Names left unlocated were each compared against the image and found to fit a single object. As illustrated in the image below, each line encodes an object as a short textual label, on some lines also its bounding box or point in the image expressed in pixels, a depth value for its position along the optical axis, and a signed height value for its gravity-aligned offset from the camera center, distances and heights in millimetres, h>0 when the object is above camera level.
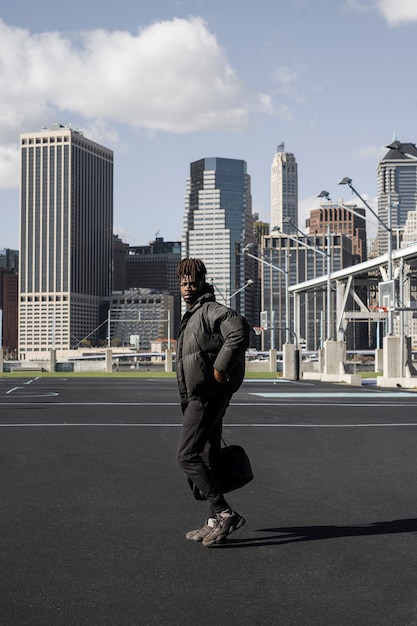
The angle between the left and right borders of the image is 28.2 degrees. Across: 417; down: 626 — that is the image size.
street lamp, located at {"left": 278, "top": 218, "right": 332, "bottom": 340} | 46362 +2484
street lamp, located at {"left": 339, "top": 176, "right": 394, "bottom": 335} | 36100 +4428
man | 5609 -339
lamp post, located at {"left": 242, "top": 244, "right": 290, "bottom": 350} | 55256 +2783
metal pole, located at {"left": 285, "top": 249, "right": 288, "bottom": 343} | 56062 +2689
